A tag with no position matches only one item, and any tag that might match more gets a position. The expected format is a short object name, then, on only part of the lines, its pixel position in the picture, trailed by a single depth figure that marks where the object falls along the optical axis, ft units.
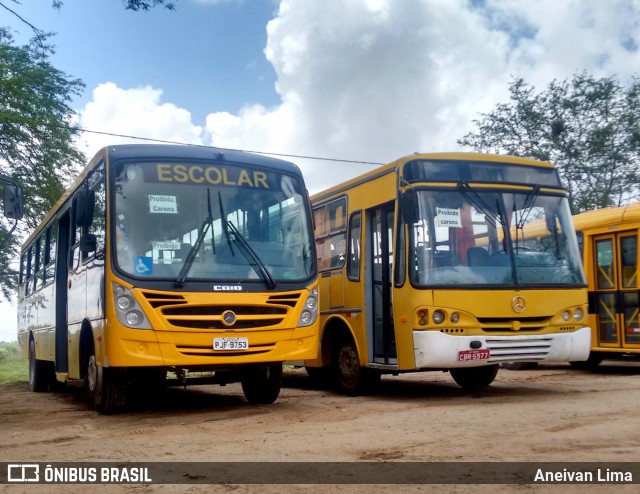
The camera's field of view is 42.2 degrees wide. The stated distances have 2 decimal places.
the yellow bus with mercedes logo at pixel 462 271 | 33.88
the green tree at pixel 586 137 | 94.68
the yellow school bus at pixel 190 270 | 30.37
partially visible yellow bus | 47.62
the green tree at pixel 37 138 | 74.64
